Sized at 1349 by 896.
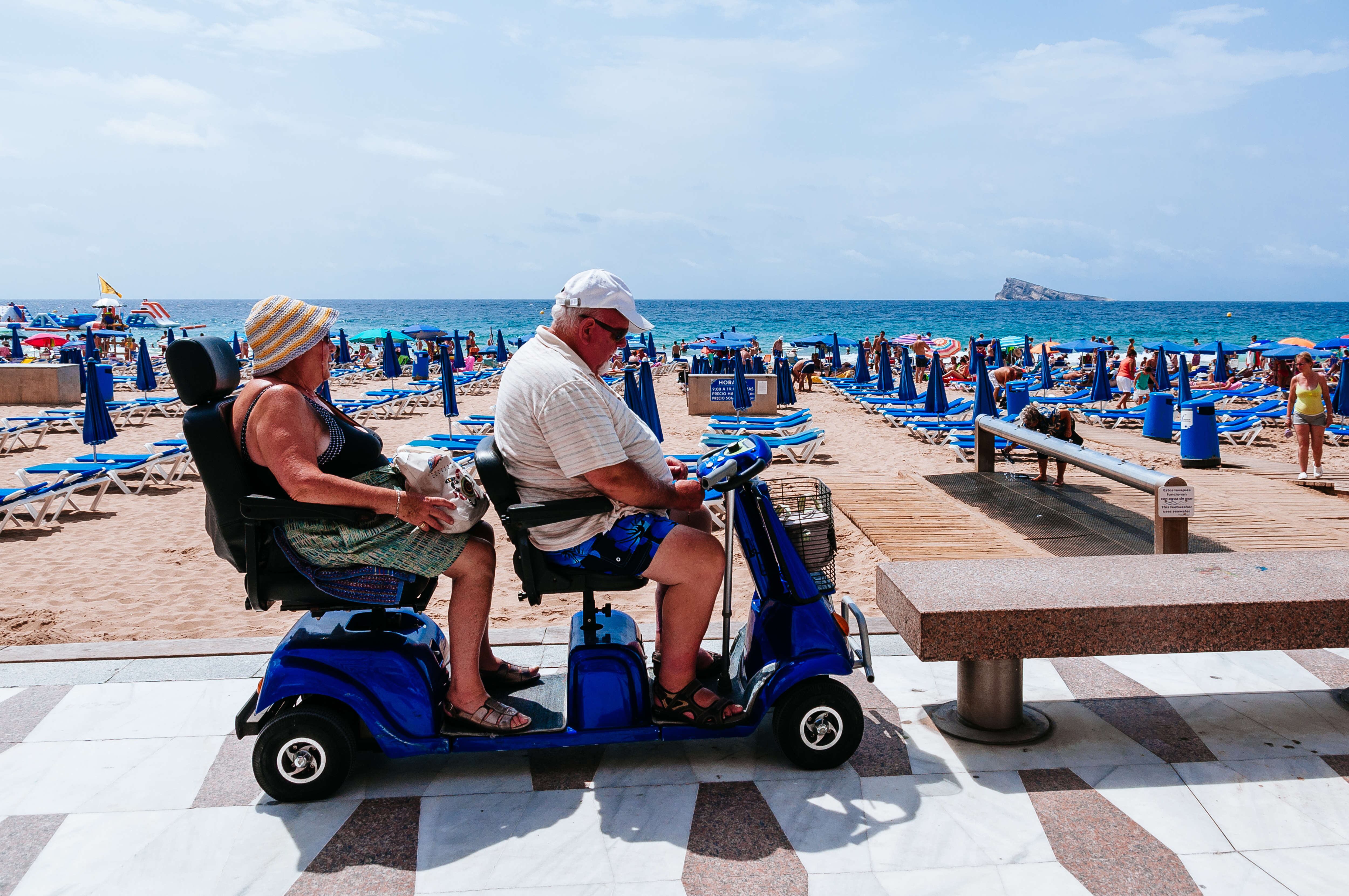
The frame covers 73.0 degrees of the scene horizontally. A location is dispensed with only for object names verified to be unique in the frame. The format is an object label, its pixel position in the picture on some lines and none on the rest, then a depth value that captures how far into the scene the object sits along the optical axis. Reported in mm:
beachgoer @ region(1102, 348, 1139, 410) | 19281
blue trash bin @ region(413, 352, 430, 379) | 24422
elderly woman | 2486
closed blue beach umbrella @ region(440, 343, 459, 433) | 11953
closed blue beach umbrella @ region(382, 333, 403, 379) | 21953
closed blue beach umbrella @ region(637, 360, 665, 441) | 10133
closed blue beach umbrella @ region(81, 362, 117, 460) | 10289
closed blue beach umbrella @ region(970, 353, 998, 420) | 10742
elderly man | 2582
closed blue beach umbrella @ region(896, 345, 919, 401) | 16703
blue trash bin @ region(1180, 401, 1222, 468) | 10078
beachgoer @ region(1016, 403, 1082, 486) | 8828
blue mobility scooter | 2549
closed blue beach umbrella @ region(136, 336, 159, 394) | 19203
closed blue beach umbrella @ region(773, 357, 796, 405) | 18031
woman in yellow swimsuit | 8875
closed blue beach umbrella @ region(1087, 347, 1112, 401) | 16359
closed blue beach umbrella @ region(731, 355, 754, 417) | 15969
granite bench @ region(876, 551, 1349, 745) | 2701
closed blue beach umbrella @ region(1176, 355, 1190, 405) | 15422
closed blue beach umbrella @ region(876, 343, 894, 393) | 19344
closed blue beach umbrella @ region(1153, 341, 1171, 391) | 19062
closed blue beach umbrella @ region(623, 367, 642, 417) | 11234
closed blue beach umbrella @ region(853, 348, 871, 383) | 22281
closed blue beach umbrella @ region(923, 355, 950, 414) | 13977
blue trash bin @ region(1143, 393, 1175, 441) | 12727
